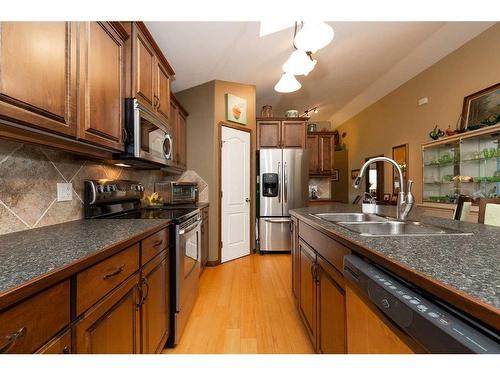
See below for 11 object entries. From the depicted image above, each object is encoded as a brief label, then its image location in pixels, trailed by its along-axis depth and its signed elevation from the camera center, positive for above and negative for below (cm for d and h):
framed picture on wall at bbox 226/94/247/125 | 338 +121
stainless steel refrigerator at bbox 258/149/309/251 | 371 -11
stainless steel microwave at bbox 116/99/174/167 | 153 +39
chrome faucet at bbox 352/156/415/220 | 136 -7
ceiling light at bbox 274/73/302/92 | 299 +138
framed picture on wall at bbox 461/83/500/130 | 261 +96
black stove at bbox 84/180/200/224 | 157 -11
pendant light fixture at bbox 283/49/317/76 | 245 +136
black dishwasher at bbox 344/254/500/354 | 40 -26
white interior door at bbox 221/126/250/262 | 336 -6
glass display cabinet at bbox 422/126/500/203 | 263 +30
